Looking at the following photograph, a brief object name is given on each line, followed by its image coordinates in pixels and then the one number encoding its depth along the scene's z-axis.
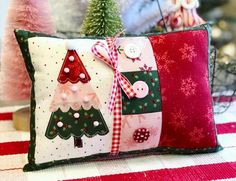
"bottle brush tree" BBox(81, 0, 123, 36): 0.98
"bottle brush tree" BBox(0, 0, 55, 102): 0.97
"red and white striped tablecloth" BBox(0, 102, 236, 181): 0.83
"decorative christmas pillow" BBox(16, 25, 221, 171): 0.83
